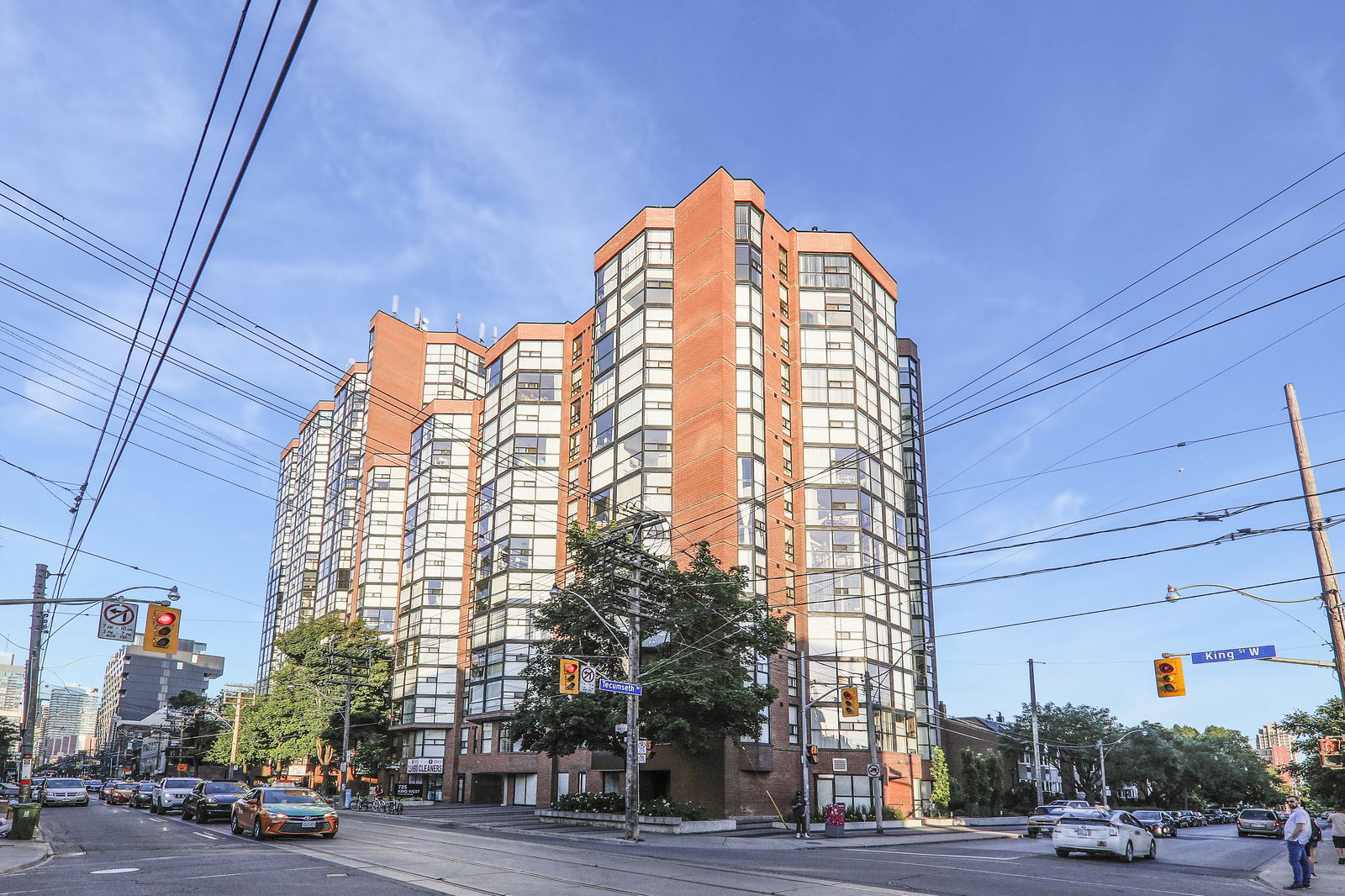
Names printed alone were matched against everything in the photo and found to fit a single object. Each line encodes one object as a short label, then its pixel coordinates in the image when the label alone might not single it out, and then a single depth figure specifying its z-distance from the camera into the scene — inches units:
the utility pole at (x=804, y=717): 1432.1
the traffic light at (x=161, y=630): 933.8
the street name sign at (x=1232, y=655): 943.0
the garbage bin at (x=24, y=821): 979.9
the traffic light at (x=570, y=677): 1238.3
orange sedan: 967.6
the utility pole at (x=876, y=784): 1598.2
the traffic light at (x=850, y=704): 1451.8
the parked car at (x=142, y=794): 1969.7
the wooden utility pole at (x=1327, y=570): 856.3
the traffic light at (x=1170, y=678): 1100.5
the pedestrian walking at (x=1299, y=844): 749.3
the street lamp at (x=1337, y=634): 853.8
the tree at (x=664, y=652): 1422.2
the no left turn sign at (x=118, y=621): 986.7
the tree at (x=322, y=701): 2573.8
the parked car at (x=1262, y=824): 2011.6
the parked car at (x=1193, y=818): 2859.3
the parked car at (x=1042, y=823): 1689.2
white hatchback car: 1045.8
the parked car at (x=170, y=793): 1625.2
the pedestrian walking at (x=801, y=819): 1419.8
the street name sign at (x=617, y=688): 1238.9
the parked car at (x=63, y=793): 2010.3
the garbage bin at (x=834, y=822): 1407.5
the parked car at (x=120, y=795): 2203.5
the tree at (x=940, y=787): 2235.5
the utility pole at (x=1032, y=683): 2459.9
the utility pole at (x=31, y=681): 1323.8
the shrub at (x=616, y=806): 1473.9
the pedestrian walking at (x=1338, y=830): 1000.7
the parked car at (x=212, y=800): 1330.0
